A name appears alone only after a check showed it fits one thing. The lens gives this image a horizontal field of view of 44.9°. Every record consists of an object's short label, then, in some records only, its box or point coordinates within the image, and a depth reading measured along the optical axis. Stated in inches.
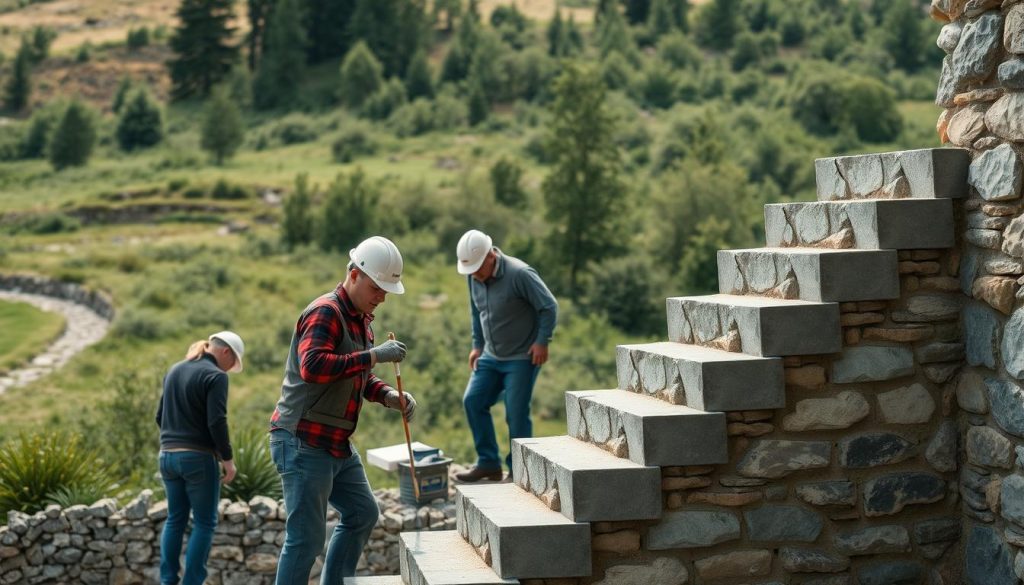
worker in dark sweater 315.0
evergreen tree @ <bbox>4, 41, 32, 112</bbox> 3361.2
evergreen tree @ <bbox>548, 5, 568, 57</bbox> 3609.7
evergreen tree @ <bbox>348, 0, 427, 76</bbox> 3560.5
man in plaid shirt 238.2
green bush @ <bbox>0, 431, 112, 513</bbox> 393.1
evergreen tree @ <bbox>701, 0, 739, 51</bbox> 3757.4
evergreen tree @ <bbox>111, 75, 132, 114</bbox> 3176.2
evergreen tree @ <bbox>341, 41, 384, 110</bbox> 3193.9
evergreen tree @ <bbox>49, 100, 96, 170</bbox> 2463.1
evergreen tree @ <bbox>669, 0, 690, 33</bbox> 3998.5
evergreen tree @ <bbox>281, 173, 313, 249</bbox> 1731.1
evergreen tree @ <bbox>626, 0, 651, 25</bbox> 4185.5
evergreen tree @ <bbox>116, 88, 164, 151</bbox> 2819.9
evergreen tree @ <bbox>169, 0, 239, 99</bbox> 3427.7
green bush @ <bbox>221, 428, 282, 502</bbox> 399.9
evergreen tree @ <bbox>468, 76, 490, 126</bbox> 2888.8
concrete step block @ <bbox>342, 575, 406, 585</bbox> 248.1
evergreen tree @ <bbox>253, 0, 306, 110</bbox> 3361.2
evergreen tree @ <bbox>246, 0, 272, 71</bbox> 3659.0
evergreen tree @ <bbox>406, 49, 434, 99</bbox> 3246.8
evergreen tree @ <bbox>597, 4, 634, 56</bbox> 3560.5
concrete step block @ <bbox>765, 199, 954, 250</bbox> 227.9
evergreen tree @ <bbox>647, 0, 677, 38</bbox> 3946.9
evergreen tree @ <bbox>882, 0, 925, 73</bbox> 3420.3
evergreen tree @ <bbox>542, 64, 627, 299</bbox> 1733.5
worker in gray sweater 340.8
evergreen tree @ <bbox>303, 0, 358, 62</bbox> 3686.0
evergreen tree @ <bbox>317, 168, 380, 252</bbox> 1736.0
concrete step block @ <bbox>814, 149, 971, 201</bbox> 230.1
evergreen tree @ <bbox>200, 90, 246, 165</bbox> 2503.7
